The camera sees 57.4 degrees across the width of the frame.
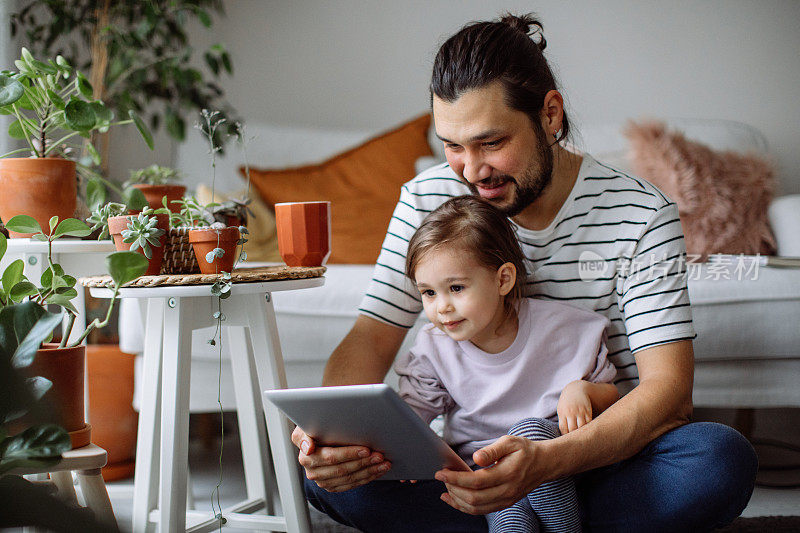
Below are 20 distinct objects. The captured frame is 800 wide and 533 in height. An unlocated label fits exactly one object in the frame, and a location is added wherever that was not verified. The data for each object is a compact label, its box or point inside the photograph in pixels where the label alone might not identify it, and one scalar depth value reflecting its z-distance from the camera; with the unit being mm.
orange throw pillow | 2188
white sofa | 1678
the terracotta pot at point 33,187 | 1181
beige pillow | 2119
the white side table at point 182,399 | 1064
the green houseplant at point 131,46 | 2113
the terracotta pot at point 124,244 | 1078
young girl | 1108
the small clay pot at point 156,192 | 1268
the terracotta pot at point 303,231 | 1179
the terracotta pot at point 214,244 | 1060
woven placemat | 1012
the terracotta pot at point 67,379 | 928
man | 985
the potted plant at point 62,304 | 908
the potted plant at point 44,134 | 1142
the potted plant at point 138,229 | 1039
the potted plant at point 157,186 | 1271
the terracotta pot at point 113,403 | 1818
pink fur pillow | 1981
